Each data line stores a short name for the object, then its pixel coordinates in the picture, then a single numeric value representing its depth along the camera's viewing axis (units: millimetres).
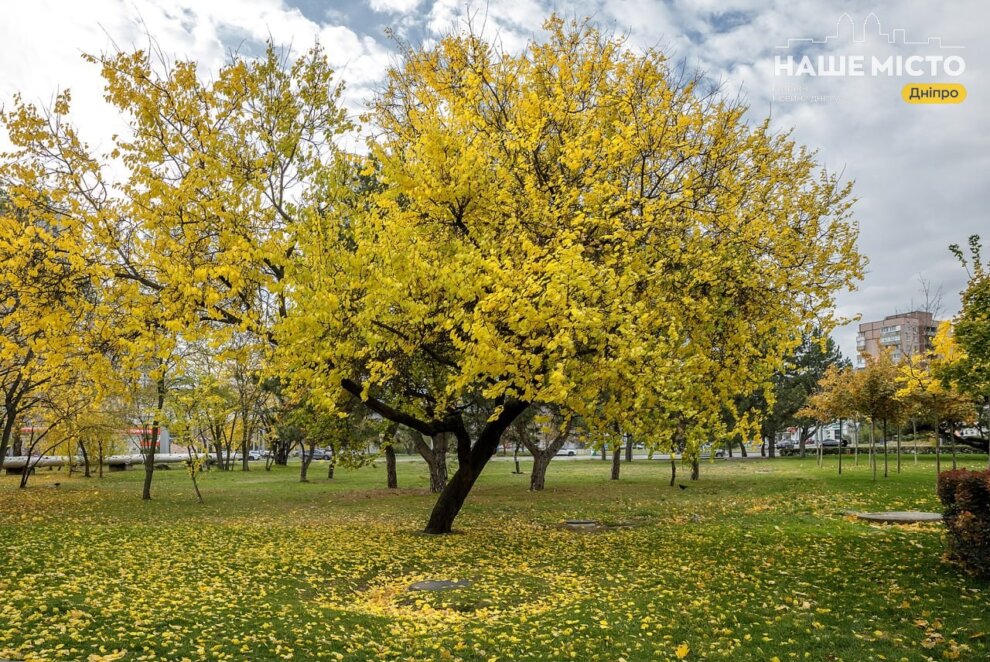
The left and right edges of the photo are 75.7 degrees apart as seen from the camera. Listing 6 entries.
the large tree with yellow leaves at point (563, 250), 9250
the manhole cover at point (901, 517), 13320
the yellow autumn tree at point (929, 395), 20531
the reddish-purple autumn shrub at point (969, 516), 8148
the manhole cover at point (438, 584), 9234
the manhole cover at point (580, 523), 15562
